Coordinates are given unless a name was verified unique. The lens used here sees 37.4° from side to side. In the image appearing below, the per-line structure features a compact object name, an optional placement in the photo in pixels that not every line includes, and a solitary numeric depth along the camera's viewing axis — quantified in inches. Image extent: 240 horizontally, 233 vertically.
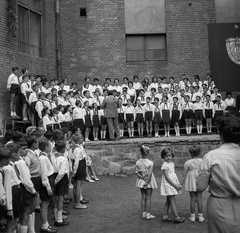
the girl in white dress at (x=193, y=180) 254.2
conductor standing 520.1
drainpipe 702.5
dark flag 655.1
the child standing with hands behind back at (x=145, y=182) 261.7
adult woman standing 129.6
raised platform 491.8
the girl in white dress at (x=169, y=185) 251.6
